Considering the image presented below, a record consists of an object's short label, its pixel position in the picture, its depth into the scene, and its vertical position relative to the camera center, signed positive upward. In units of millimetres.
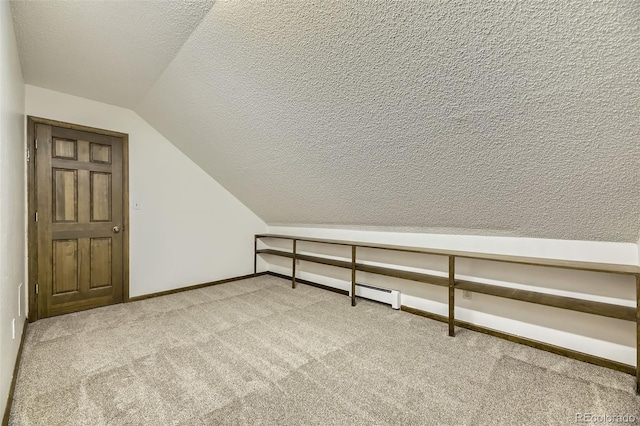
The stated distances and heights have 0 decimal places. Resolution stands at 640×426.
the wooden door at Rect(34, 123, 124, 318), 2885 -55
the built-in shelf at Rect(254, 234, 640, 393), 1851 -636
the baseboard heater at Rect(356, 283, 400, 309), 3153 -940
